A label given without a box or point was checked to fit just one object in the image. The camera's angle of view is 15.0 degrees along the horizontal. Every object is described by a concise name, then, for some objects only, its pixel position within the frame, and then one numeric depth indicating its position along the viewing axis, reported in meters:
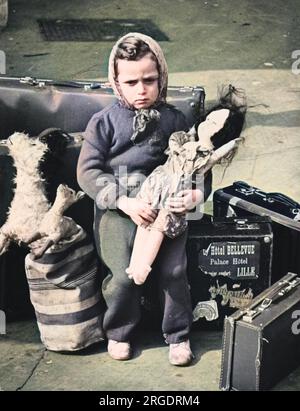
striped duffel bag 5.14
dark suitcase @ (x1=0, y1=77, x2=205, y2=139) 5.52
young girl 5.03
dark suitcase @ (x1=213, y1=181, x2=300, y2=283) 5.40
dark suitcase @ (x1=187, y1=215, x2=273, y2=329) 5.27
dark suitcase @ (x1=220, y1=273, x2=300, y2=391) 4.88
